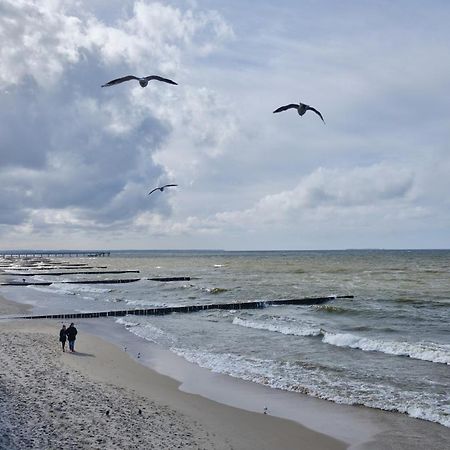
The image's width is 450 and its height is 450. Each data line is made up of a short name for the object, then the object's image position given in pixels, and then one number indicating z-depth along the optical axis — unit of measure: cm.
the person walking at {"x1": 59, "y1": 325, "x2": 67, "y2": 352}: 2123
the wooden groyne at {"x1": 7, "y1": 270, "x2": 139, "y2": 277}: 7975
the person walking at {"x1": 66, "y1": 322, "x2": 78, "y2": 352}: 2133
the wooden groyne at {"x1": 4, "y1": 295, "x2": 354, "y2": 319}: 3316
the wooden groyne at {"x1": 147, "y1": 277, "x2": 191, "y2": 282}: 6880
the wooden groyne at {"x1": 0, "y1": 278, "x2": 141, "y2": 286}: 6052
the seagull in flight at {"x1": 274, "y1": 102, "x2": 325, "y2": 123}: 1295
